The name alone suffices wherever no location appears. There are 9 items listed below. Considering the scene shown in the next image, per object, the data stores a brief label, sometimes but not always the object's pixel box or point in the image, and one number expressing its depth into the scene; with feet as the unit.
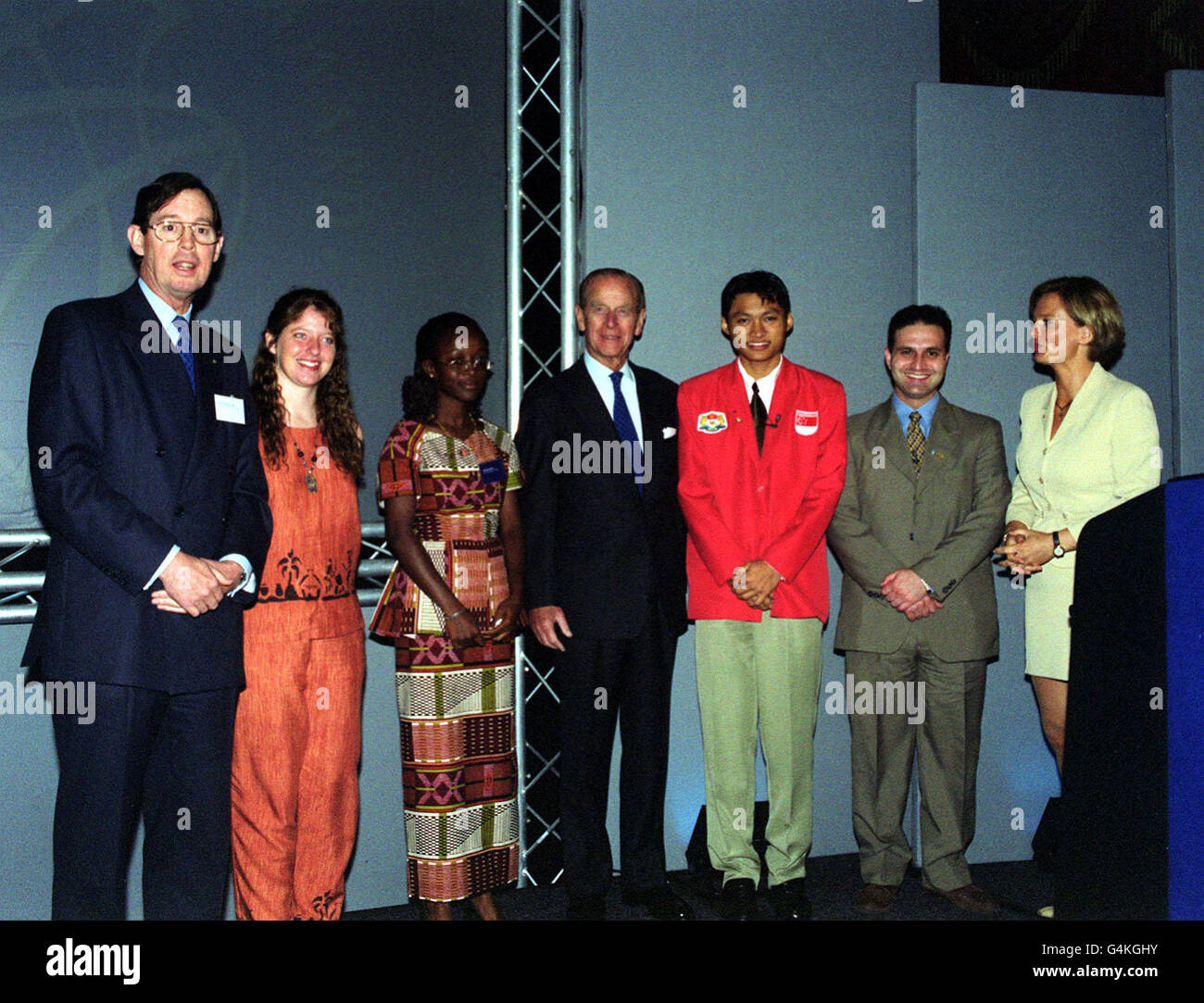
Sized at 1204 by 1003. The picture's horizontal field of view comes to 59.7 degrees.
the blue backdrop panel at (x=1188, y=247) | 13.38
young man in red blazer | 11.12
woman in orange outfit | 9.24
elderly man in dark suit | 10.94
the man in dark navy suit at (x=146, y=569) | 7.73
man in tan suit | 11.50
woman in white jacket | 11.06
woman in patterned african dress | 10.32
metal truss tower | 12.65
